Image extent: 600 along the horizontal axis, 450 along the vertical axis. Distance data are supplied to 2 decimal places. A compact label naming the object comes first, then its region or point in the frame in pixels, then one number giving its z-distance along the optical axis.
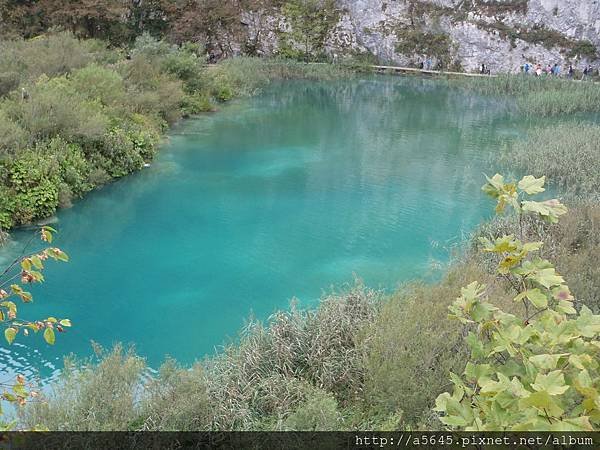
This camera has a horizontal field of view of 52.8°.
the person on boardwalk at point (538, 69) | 37.92
